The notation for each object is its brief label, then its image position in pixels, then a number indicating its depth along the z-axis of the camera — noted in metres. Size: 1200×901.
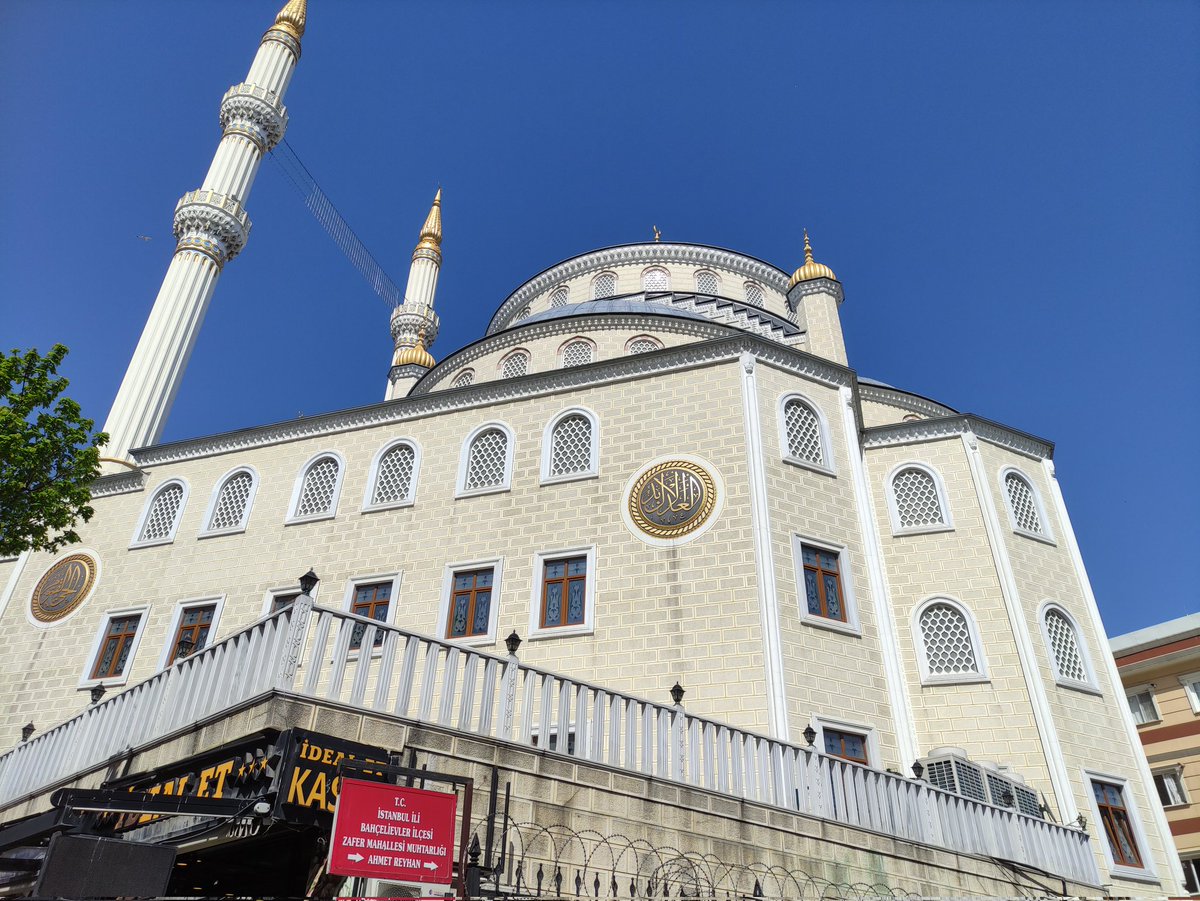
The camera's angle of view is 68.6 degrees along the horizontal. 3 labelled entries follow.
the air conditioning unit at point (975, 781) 11.42
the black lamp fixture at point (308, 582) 7.37
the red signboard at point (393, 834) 5.94
